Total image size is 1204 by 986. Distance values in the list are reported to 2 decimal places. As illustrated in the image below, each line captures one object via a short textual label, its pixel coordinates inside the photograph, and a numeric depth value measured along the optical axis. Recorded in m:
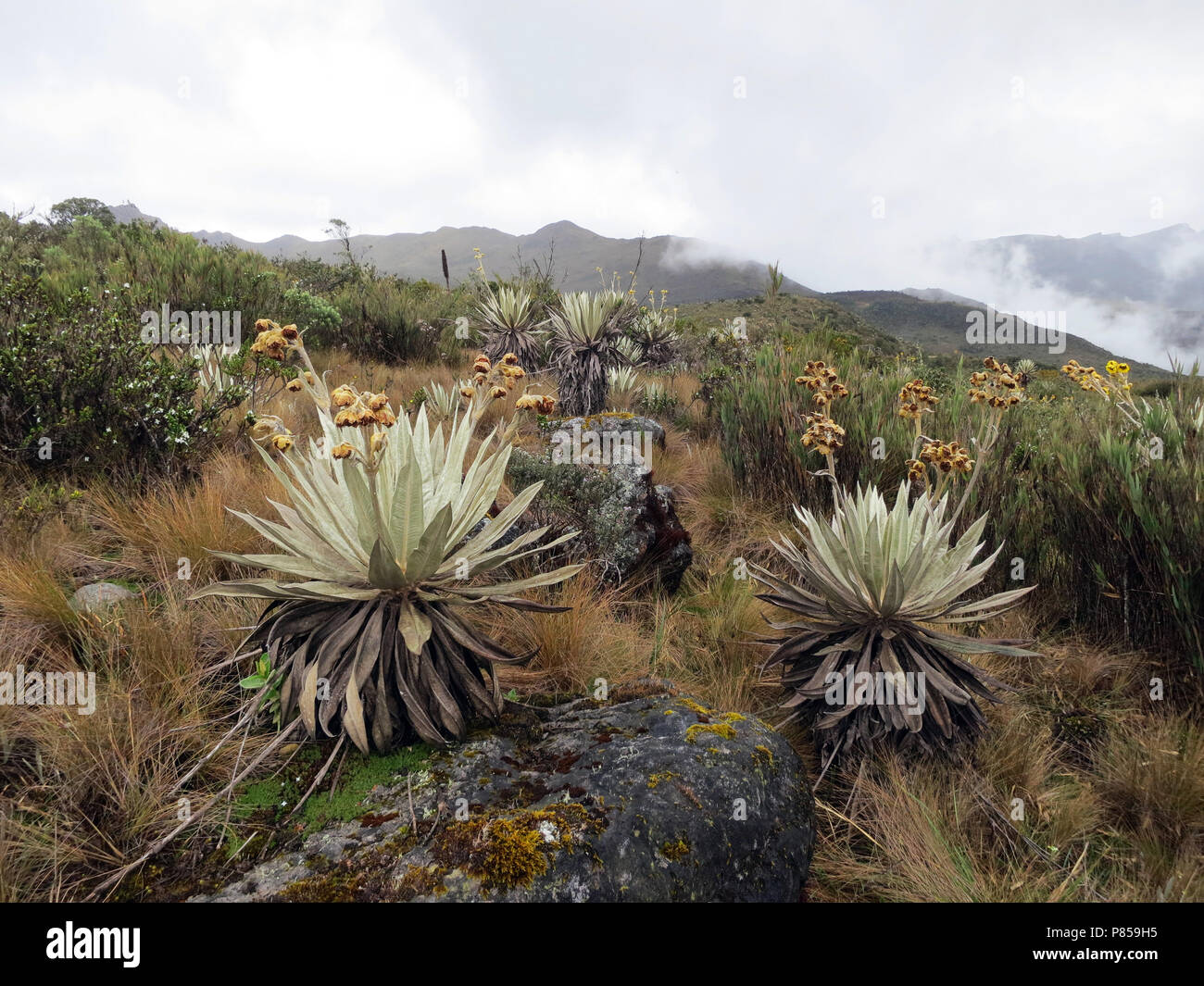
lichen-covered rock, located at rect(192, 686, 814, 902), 1.40
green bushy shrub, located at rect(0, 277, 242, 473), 3.57
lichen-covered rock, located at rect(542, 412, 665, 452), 4.94
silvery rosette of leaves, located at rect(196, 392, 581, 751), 1.84
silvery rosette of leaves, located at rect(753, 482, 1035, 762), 2.40
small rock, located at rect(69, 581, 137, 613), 2.54
